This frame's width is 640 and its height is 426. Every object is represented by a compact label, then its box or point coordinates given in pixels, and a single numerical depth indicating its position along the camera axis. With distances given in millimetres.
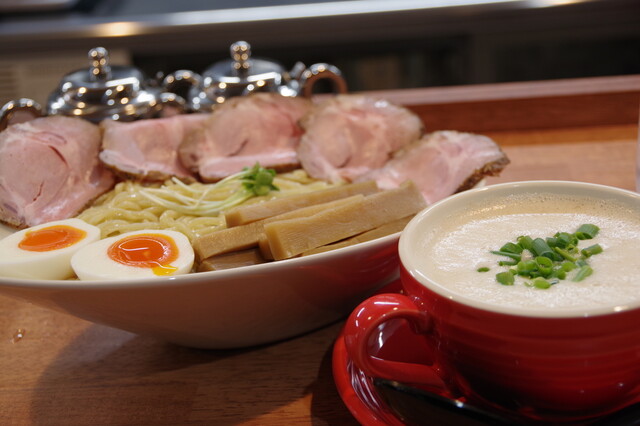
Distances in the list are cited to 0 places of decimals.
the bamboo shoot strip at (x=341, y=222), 360
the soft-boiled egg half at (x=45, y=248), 365
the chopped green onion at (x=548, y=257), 289
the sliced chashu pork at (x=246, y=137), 509
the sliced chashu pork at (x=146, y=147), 489
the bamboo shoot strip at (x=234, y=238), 371
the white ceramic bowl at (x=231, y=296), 332
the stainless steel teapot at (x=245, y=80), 627
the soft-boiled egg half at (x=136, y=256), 353
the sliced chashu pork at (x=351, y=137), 506
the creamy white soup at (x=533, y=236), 279
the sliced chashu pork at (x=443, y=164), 444
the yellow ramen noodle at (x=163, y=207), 428
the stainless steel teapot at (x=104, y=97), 604
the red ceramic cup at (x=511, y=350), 264
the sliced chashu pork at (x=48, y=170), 444
